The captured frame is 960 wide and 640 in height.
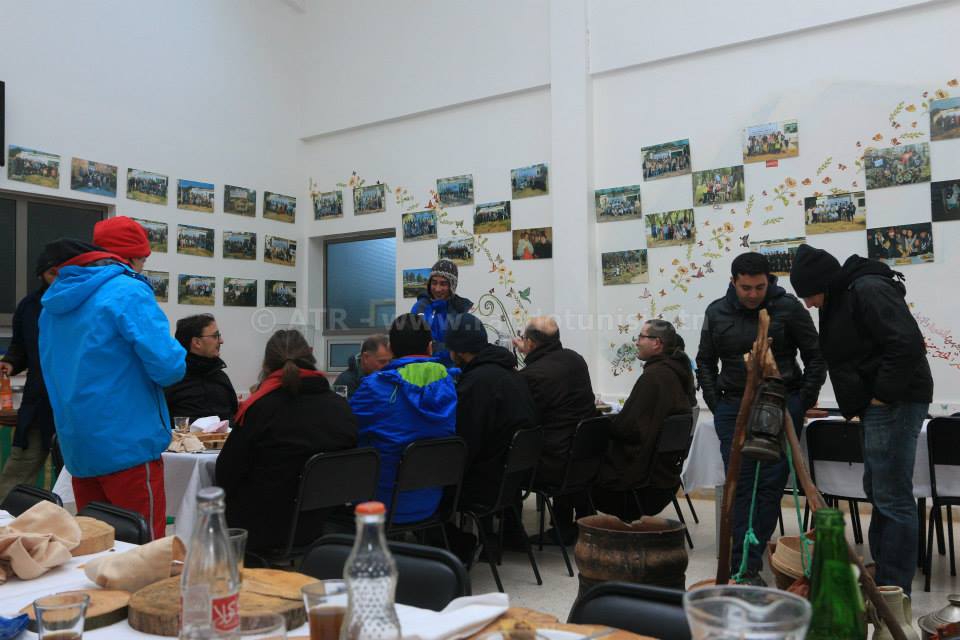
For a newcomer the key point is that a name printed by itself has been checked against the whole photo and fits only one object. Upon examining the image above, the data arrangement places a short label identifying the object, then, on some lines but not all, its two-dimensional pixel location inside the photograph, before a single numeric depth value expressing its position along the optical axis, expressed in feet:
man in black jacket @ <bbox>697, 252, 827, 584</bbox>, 11.50
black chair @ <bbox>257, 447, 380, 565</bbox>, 9.37
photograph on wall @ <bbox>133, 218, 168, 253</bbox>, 22.93
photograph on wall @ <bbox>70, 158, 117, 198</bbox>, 21.15
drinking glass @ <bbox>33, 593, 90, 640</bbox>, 3.21
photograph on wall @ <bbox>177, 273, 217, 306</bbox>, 23.71
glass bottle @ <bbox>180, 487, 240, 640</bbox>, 3.03
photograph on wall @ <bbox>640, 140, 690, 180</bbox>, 20.52
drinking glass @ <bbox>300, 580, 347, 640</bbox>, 3.06
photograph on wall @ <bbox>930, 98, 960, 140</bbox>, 17.12
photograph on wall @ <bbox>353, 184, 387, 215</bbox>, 26.32
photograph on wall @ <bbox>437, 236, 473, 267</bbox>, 24.32
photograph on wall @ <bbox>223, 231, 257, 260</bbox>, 25.12
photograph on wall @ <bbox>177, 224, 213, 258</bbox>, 23.82
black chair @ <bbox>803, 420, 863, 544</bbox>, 12.09
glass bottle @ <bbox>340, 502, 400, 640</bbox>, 2.63
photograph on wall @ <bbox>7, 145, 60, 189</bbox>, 19.76
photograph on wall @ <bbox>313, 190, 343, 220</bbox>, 27.27
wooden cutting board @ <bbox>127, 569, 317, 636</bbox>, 3.72
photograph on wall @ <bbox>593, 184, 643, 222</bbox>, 21.27
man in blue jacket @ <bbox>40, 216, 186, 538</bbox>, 8.41
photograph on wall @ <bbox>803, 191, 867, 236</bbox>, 18.16
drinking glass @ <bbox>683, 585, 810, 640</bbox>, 2.44
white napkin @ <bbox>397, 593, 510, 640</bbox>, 3.42
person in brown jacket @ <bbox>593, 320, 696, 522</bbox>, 13.74
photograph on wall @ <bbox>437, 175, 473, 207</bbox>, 24.37
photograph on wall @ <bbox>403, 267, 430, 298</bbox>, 25.22
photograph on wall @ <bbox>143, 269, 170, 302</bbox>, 22.95
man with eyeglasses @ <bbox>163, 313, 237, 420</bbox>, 13.97
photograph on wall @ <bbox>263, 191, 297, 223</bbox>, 26.61
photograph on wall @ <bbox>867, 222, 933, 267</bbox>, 17.33
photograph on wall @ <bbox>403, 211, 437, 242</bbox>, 25.11
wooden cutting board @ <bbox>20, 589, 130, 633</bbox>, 3.81
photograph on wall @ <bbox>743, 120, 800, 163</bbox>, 19.04
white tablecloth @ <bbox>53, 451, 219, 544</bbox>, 10.54
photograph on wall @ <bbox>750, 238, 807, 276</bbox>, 18.84
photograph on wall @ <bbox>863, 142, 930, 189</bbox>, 17.46
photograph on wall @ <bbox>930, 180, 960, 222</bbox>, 17.03
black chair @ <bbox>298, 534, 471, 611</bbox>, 4.69
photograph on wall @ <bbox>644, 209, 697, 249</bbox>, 20.34
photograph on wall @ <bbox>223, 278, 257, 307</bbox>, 25.04
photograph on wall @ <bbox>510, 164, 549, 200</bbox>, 22.77
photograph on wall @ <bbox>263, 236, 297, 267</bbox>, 26.58
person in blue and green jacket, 10.92
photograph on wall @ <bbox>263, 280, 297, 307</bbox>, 26.53
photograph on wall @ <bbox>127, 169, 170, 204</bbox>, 22.50
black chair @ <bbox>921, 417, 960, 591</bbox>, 11.25
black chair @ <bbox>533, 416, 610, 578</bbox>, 13.20
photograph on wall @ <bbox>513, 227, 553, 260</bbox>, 22.66
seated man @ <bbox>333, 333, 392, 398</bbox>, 13.37
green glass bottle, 3.11
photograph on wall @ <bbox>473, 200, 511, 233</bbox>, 23.56
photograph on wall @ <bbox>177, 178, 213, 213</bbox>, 23.81
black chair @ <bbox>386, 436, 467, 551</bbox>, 10.48
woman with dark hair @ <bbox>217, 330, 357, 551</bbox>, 9.46
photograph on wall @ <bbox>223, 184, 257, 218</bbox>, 25.13
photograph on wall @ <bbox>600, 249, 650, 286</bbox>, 21.02
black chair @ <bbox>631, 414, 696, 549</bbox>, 13.80
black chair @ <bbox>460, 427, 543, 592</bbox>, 11.76
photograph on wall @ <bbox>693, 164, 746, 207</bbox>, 19.67
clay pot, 7.42
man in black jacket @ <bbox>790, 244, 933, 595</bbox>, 9.65
